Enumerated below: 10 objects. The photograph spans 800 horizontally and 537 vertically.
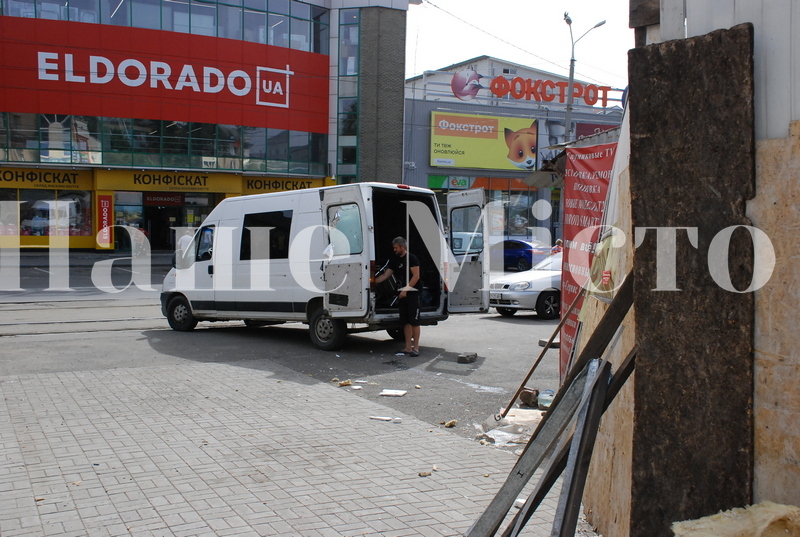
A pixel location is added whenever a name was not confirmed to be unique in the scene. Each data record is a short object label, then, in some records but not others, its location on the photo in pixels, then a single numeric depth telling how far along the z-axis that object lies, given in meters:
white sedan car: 15.09
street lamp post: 28.34
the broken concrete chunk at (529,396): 7.29
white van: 10.53
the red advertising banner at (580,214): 6.54
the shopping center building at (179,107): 32.09
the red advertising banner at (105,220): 33.88
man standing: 10.52
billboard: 42.25
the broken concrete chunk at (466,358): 10.02
